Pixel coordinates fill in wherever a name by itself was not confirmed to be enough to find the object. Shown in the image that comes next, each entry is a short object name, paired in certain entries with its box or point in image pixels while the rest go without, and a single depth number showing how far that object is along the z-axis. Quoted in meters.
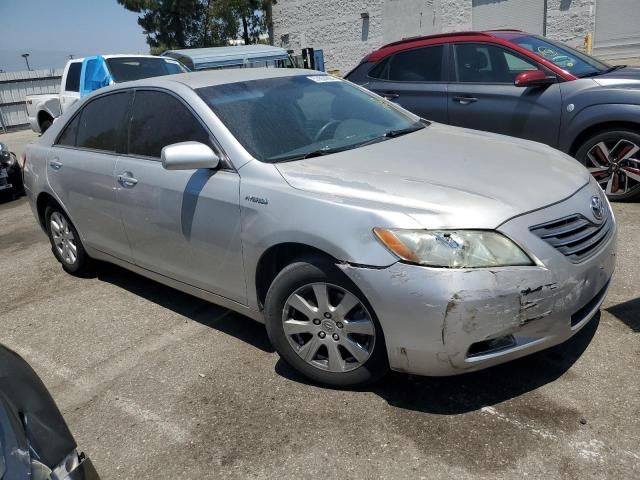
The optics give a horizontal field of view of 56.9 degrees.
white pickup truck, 10.61
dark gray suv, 5.44
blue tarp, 10.55
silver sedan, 2.61
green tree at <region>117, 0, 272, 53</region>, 28.31
